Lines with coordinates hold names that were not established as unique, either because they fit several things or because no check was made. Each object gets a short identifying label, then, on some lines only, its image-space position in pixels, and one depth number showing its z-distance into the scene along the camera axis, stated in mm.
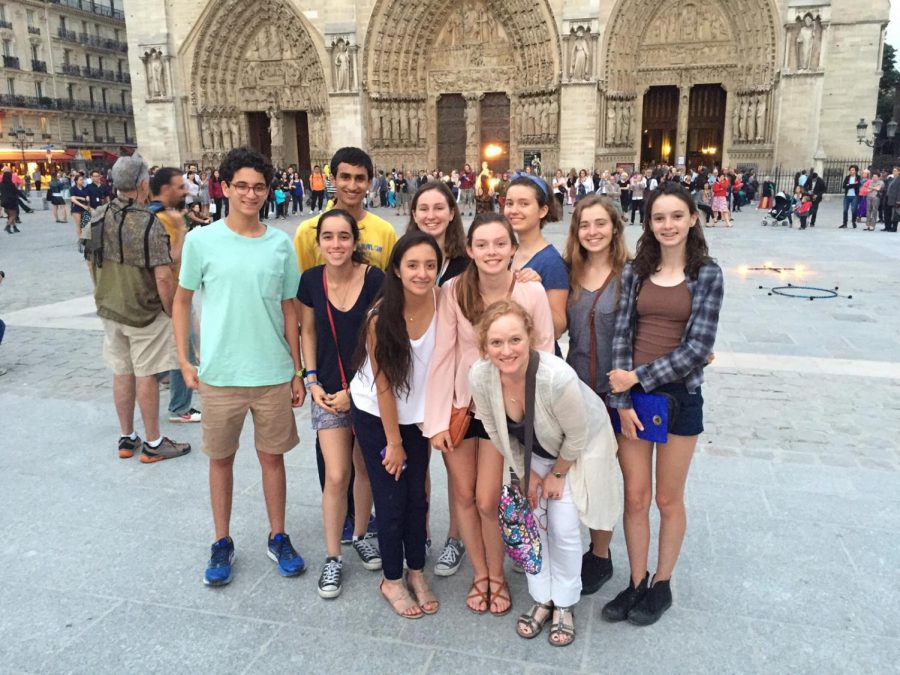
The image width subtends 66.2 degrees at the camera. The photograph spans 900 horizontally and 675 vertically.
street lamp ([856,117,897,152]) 22375
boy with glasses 3076
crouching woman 2572
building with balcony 42594
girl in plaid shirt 2719
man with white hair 4445
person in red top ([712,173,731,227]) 17156
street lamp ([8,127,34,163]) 41747
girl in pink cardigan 2756
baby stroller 17406
